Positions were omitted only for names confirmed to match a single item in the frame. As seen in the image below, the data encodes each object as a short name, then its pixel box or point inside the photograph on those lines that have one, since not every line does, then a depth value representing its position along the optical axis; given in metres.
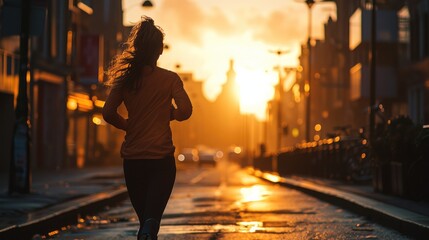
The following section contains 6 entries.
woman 6.48
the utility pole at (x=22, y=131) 17.34
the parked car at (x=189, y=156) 94.00
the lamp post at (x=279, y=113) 54.28
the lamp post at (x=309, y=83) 48.91
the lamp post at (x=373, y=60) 24.33
